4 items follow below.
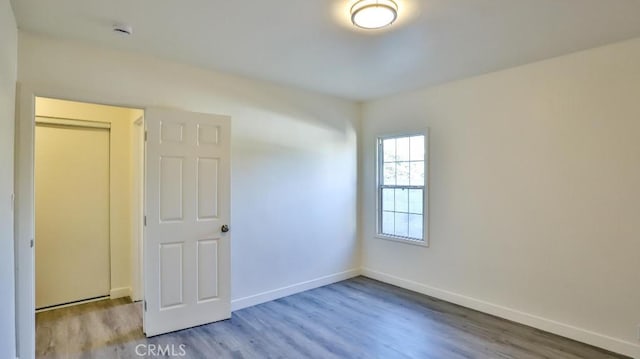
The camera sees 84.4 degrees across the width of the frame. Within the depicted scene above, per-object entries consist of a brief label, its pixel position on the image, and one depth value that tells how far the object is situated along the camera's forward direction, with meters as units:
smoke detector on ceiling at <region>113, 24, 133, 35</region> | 2.62
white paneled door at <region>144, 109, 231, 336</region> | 3.21
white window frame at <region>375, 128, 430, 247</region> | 4.35
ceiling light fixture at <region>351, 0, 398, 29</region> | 2.22
